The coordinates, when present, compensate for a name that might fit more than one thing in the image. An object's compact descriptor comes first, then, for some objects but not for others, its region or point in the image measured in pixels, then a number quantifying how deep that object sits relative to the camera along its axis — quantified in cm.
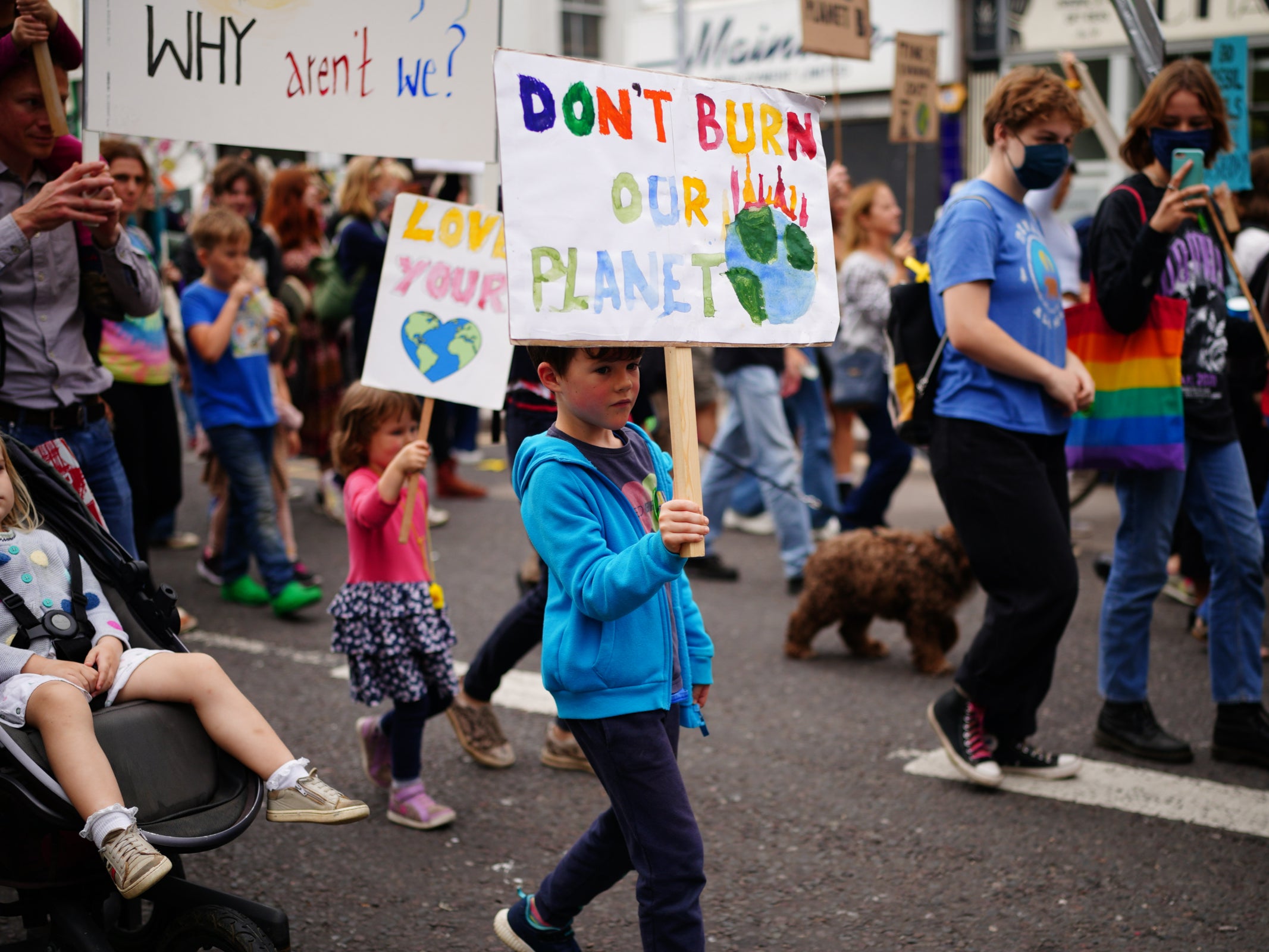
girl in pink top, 376
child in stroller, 247
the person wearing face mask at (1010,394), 384
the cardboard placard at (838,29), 727
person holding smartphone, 417
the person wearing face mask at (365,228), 781
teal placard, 513
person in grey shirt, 344
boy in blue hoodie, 250
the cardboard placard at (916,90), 796
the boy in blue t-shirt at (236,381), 607
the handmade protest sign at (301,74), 340
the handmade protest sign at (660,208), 239
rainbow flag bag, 415
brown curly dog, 529
